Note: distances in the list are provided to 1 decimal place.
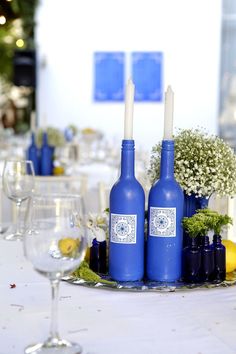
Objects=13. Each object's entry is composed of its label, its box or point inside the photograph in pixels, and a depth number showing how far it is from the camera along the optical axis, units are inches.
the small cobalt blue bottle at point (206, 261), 76.7
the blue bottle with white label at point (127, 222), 75.5
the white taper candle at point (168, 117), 76.7
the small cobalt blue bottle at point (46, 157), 199.6
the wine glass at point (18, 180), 94.6
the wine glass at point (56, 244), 60.0
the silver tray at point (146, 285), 74.6
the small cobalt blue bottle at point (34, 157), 200.4
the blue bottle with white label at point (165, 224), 75.9
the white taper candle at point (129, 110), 75.2
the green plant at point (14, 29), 535.0
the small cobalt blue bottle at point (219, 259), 77.3
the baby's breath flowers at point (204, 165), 80.8
